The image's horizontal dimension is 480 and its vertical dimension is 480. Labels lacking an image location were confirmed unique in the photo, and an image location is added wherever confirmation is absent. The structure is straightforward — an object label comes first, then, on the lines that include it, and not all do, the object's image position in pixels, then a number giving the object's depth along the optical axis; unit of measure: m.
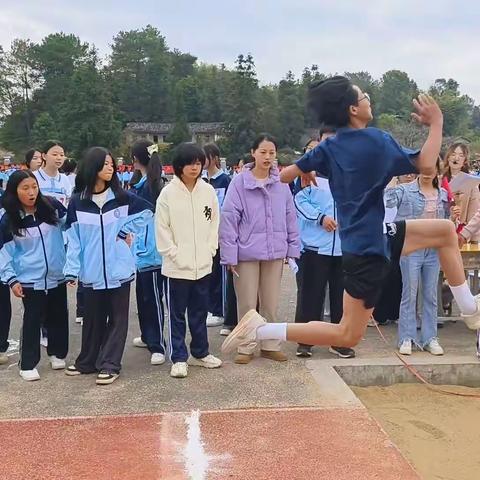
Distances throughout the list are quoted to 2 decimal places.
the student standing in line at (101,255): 5.21
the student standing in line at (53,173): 6.76
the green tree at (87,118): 65.88
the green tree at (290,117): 69.44
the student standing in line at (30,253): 5.24
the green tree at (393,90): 104.00
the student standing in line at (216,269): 6.98
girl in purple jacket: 5.64
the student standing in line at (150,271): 5.73
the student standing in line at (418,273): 6.02
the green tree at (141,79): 89.94
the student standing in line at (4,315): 5.89
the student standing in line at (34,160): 7.84
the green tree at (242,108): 66.88
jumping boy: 3.57
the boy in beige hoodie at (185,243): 5.29
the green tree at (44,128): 68.11
